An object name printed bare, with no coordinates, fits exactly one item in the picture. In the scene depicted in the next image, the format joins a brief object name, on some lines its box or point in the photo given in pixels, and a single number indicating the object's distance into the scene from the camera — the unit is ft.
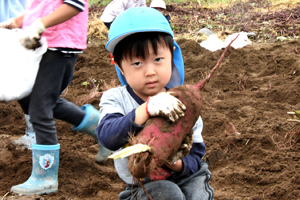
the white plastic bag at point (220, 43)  16.80
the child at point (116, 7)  14.05
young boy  4.65
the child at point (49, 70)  6.82
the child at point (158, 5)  17.96
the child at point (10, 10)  8.12
